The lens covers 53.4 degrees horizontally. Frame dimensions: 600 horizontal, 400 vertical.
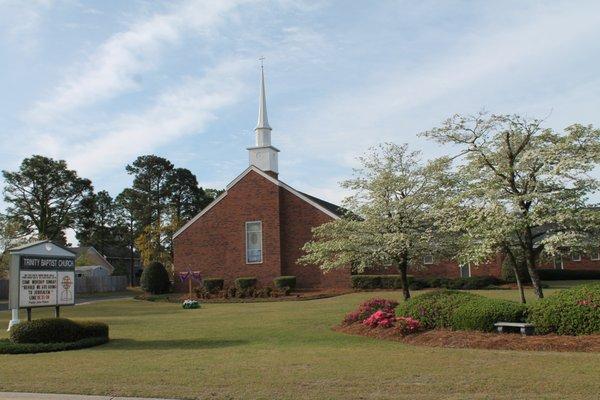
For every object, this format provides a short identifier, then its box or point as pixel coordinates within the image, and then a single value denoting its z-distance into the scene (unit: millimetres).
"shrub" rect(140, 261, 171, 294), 44125
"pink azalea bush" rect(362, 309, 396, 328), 15883
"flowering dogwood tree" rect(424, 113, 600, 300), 16000
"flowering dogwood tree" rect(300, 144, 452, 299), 22109
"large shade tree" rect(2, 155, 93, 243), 65812
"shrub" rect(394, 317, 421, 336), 14984
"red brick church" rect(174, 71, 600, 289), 41219
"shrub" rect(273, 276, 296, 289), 39038
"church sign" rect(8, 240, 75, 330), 16188
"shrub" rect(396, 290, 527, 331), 14156
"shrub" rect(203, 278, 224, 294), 40531
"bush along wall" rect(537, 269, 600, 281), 43750
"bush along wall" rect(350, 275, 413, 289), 37303
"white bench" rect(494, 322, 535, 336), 13461
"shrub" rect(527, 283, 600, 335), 12820
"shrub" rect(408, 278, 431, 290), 36991
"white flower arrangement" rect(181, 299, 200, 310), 29941
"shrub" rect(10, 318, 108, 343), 14773
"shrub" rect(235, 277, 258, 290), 40188
